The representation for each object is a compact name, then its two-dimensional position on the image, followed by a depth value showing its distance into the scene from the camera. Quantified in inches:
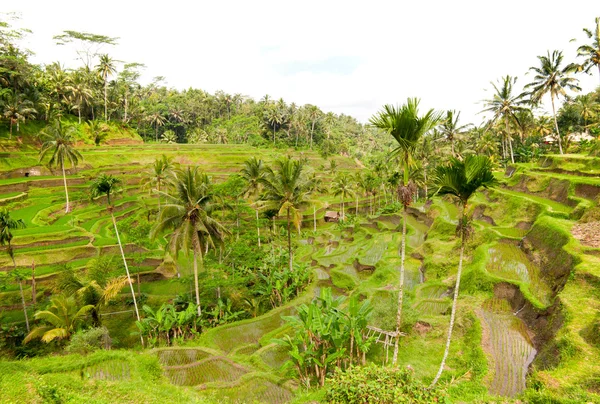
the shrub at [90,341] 649.0
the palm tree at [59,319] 716.0
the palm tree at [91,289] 799.1
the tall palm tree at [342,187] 2176.4
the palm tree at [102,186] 775.7
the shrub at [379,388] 333.1
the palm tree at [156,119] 3462.1
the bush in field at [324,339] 534.9
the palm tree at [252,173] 1414.9
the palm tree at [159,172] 1467.8
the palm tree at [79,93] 2468.6
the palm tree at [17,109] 1790.1
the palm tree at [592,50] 1233.9
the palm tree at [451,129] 2028.2
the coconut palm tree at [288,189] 989.8
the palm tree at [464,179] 397.4
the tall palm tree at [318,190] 2062.0
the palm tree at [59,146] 1477.6
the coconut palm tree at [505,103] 1635.1
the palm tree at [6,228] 821.2
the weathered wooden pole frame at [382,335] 533.2
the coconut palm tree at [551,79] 1444.4
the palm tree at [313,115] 4081.9
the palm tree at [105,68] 2815.0
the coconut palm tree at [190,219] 770.8
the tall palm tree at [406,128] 418.6
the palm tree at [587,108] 2006.6
